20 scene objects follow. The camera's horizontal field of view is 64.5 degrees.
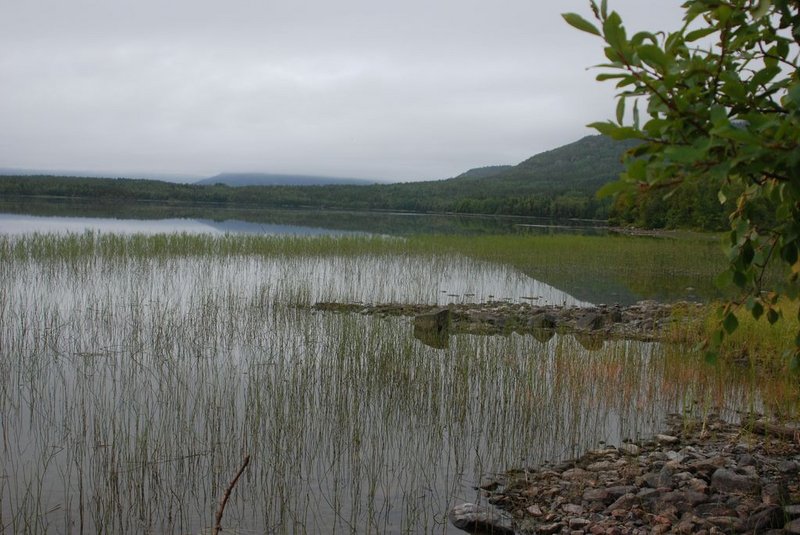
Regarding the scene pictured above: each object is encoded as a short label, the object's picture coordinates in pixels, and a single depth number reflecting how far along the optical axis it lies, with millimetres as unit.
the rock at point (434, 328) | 10914
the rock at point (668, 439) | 6519
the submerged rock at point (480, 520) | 4789
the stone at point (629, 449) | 6233
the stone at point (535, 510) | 4984
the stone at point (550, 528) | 4723
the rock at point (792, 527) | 3913
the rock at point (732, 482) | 4816
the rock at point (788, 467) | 5176
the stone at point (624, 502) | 4879
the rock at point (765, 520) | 4223
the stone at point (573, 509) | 4918
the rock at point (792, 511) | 4176
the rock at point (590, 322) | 12805
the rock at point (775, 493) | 4484
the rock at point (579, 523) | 4688
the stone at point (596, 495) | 5074
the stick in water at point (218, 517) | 3223
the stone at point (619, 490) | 5121
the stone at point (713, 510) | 4500
